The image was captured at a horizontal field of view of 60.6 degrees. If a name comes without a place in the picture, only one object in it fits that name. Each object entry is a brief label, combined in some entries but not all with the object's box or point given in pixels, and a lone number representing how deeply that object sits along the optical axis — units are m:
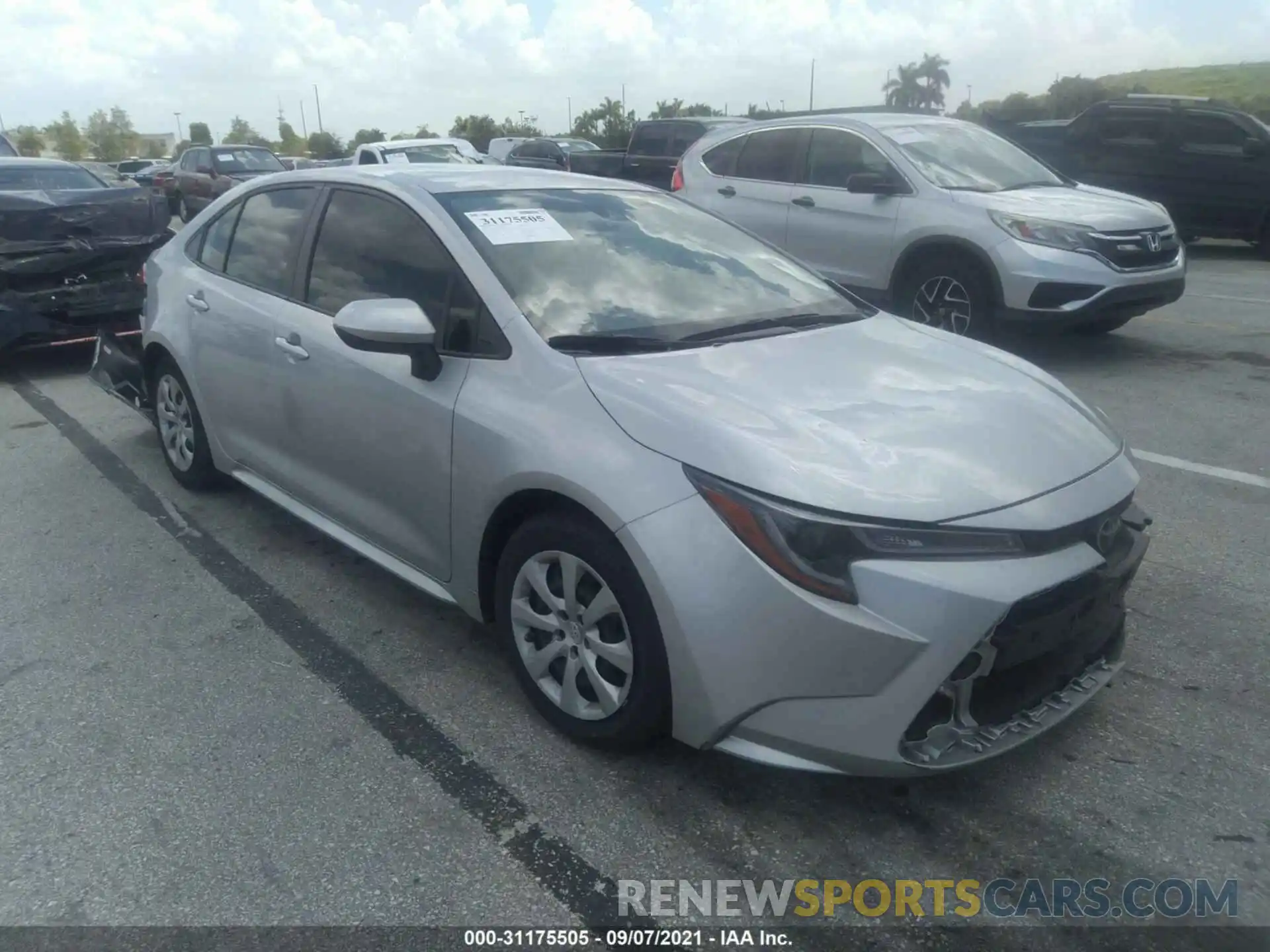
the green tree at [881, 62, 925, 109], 81.83
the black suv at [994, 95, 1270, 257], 13.51
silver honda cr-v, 7.42
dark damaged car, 7.81
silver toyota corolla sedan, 2.60
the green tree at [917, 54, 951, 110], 87.94
